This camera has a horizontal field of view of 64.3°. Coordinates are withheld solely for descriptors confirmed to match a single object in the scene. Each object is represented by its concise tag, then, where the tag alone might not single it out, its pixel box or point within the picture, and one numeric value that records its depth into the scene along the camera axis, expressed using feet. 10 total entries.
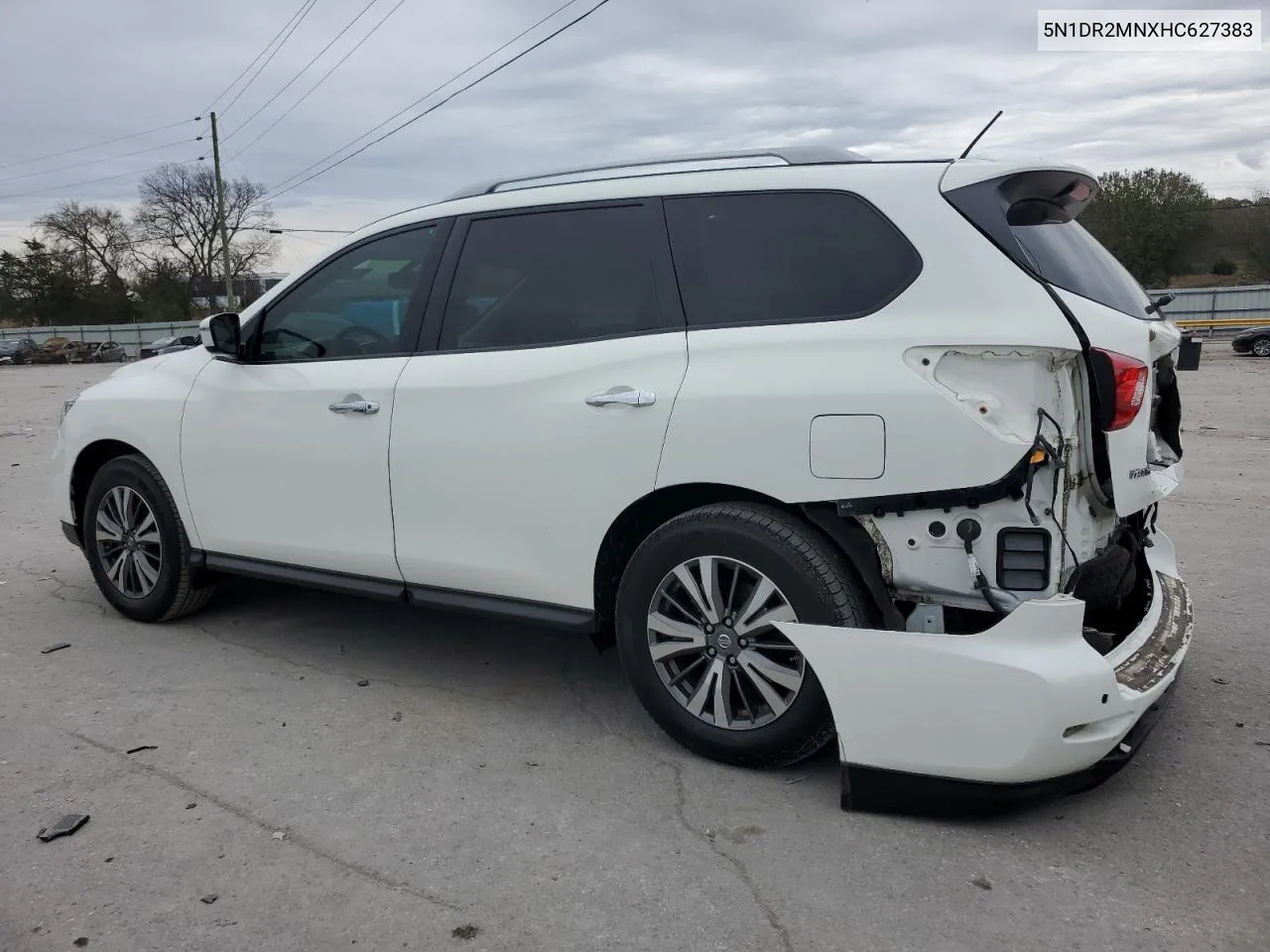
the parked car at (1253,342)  81.71
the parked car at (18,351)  159.02
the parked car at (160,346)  116.32
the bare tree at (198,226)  213.66
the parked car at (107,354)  159.33
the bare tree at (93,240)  221.25
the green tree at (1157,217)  153.89
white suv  9.48
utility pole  167.43
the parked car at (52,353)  159.74
